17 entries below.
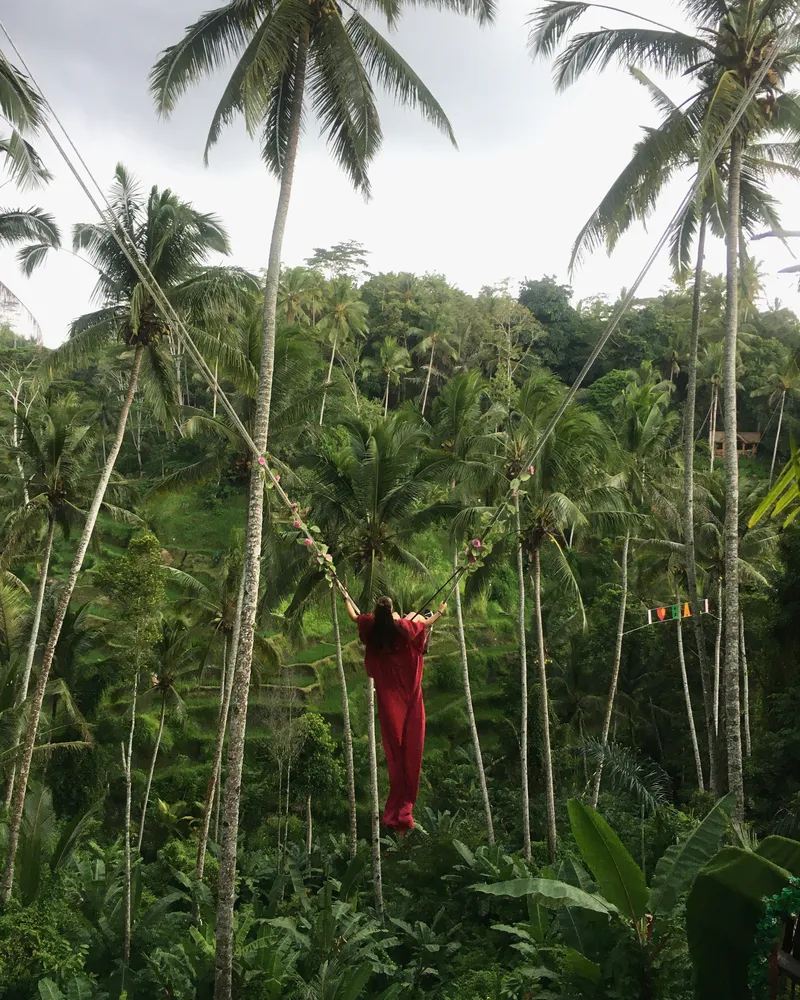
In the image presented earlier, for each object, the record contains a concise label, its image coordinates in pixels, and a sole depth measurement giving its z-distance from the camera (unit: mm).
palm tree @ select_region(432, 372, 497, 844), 13984
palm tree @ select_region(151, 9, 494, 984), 8531
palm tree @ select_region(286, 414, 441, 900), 12438
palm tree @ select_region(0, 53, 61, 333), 8805
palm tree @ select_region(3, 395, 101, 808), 13086
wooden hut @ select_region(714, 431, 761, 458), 34469
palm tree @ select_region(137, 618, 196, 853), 16891
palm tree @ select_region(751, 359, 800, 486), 29056
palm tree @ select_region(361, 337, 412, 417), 32625
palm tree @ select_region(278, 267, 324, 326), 29750
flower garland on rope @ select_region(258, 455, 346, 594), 5160
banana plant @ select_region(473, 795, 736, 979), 5523
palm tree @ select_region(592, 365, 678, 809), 16234
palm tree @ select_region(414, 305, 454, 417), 33625
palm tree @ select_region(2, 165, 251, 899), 11422
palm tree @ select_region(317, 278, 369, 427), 30125
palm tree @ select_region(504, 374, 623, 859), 13031
